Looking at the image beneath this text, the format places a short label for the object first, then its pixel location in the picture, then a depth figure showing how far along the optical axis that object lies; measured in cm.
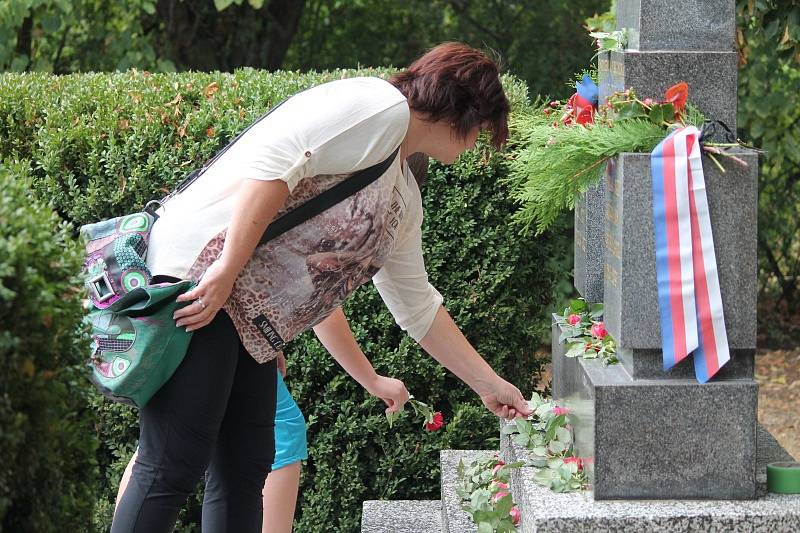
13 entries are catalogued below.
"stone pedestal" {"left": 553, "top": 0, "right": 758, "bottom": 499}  545
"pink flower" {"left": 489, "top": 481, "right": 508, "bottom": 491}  689
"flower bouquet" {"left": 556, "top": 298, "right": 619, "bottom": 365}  623
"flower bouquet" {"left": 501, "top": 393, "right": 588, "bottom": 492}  581
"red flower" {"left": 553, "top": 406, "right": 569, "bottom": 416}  651
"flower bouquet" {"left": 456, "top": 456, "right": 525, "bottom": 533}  630
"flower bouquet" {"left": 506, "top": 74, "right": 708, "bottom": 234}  563
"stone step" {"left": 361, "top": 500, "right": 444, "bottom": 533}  741
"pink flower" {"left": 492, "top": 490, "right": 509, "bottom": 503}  665
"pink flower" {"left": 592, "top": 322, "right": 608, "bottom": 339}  646
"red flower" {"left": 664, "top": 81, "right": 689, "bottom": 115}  569
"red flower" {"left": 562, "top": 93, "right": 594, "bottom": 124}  677
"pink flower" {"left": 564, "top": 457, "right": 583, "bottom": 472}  591
